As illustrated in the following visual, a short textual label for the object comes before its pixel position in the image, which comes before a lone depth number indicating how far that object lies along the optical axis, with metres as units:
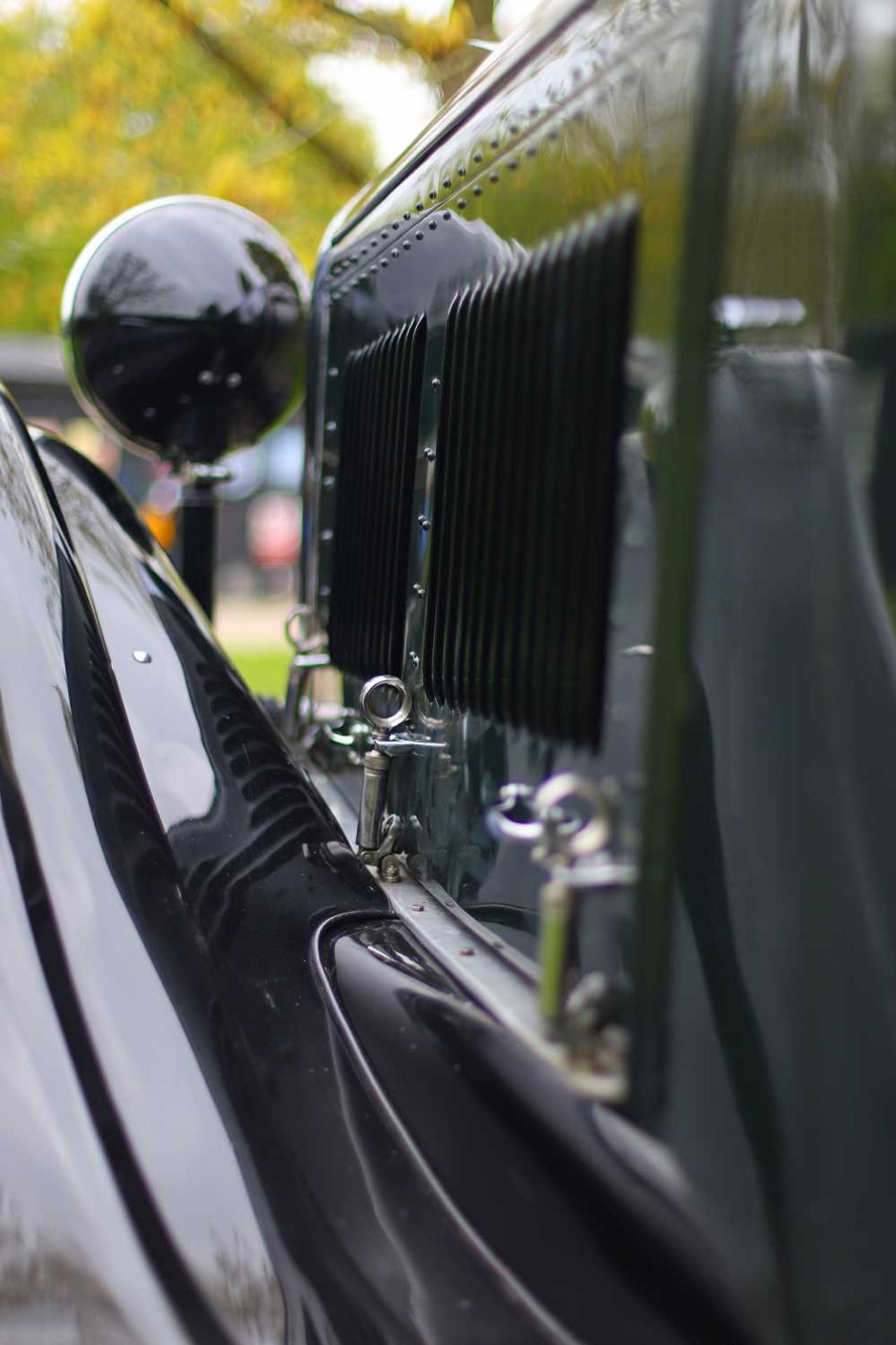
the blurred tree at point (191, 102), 6.04
